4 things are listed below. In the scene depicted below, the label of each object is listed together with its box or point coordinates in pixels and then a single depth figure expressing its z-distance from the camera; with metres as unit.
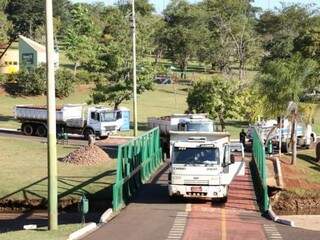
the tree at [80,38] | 90.44
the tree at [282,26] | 109.62
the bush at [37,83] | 74.88
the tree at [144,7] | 145.57
